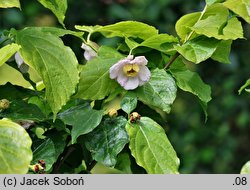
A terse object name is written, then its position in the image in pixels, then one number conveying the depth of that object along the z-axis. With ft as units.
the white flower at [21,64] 4.18
